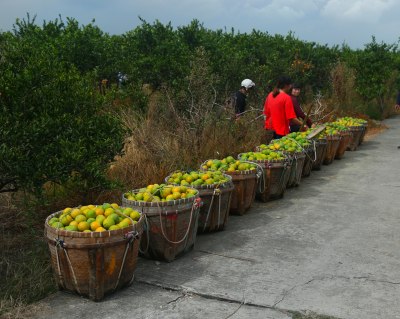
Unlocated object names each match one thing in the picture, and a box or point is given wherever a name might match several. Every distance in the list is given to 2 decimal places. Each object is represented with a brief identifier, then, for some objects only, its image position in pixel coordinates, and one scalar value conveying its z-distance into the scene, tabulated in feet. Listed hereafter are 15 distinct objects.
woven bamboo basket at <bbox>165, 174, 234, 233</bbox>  20.79
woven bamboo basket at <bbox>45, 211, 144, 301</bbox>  14.52
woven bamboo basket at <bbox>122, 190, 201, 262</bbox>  17.43
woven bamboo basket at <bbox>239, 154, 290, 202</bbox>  26.43
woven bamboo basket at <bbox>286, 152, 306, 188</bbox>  29.40
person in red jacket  32.81
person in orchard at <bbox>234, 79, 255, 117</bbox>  39.01
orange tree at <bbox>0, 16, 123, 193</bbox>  15.10
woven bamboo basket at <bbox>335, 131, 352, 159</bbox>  40.73
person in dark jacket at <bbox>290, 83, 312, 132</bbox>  35.29
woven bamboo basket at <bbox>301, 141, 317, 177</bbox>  33.00
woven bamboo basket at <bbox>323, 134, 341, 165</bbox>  38.22
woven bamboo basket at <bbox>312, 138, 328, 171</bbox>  35.40
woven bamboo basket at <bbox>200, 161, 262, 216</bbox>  23.72
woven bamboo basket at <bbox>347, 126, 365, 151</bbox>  45.52
